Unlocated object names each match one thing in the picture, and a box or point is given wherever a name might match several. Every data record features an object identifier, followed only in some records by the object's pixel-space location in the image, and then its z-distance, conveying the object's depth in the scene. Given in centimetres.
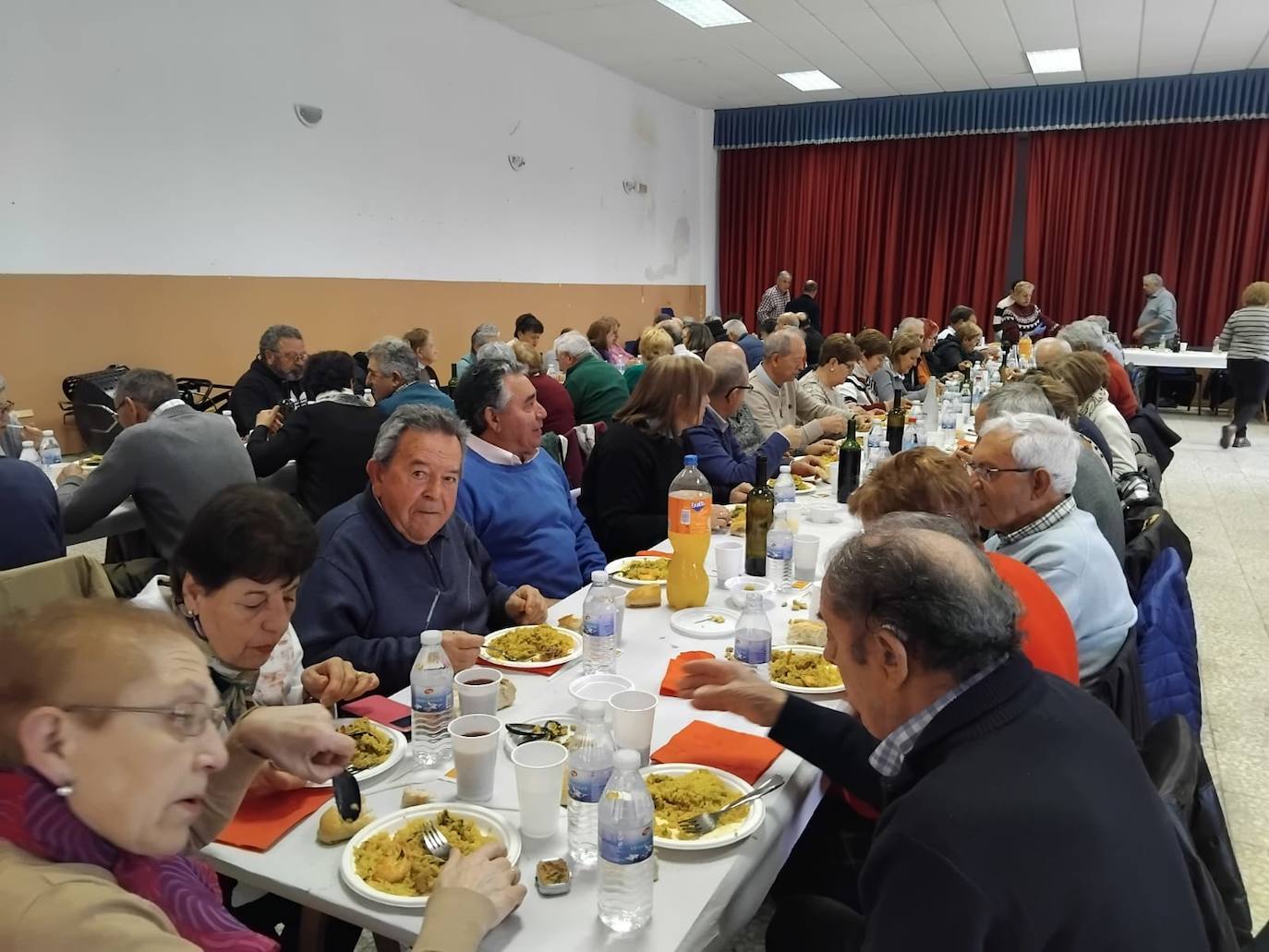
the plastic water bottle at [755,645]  194
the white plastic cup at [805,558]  270
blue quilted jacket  211
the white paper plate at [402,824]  121
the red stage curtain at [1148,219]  1048
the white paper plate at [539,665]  196
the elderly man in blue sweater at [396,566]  203
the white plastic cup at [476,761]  145
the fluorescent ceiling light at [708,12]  768
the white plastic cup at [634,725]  159
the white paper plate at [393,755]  151
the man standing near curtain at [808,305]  1170
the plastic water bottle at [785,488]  317
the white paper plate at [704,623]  218
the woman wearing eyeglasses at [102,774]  79
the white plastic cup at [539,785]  133
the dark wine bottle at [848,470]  365
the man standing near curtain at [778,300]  1189
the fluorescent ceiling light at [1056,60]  912
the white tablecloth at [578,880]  118
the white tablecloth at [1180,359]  925
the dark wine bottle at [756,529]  268
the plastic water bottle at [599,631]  192
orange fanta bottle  234
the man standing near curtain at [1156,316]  1039
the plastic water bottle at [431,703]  160
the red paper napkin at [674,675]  187
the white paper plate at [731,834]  133
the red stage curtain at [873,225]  1184
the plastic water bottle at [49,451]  426
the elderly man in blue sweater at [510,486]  278
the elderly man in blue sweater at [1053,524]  213
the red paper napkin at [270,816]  135
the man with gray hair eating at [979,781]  99
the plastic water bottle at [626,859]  117
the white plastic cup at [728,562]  256
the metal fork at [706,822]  137
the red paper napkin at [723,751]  158
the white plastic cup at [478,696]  163
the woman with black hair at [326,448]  386
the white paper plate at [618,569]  258
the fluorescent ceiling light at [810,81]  1037
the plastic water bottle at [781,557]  260
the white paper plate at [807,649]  208
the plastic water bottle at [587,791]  132
